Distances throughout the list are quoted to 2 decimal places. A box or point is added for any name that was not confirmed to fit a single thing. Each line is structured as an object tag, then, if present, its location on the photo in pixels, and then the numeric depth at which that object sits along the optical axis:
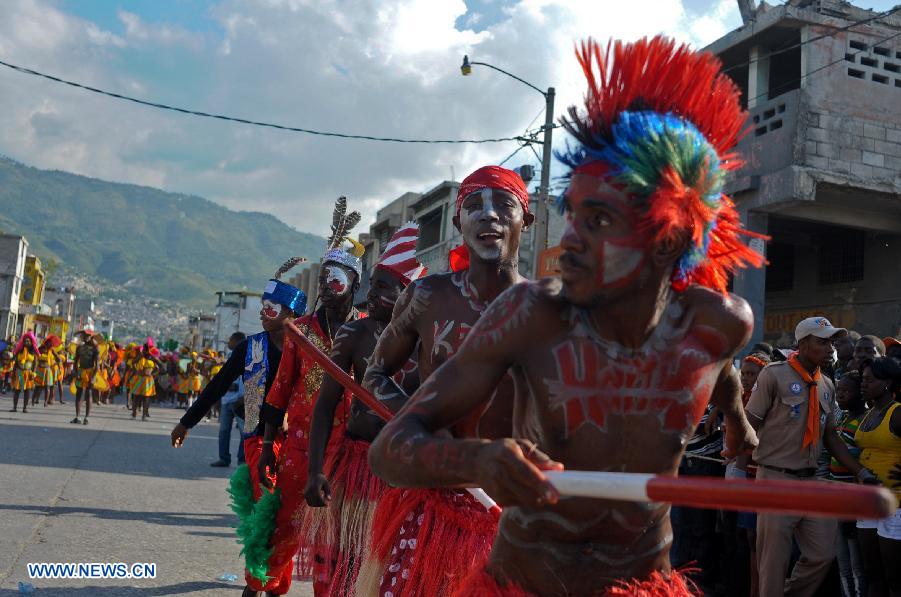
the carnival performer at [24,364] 21.94
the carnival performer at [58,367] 24.77
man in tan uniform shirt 6.17
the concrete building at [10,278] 61.09
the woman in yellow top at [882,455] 5.66
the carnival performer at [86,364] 19.20
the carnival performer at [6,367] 28.44
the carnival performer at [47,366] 23.14
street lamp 17.16
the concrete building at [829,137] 15.09
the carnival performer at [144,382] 23.11
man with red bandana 3.23
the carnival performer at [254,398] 5.11
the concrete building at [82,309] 127.19
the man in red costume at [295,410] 5.15
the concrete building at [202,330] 109.69
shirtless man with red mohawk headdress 2.08
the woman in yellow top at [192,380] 31.77
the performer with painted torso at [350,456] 4.34
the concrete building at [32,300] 70.94
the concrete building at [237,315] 70.19
